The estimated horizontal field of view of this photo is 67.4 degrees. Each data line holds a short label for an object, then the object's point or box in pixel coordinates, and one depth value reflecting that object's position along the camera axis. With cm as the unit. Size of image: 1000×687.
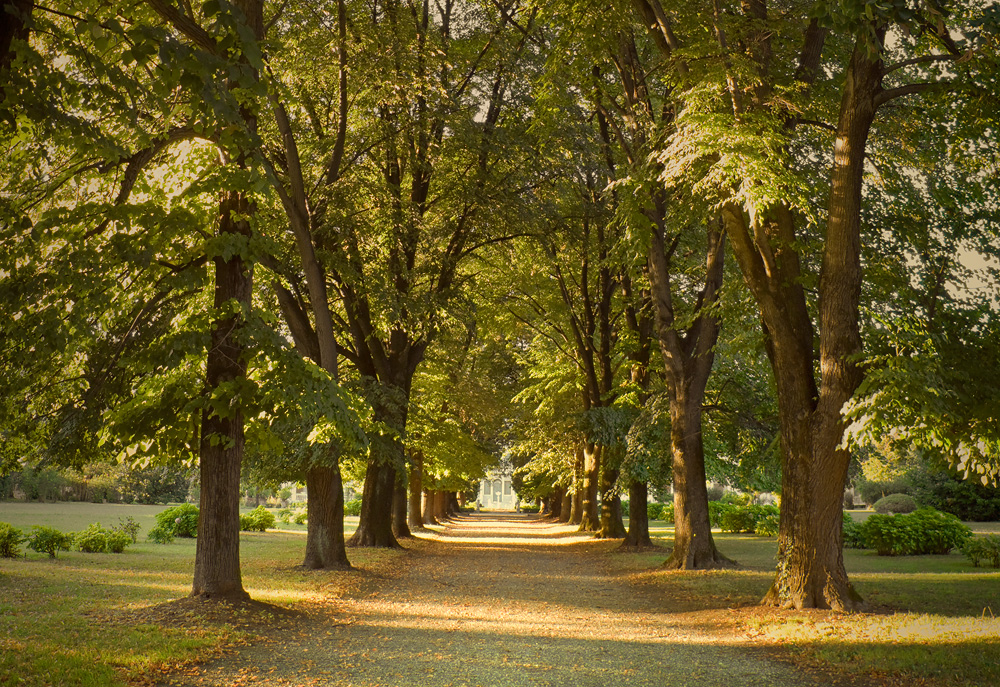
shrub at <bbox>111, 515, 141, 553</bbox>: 1964
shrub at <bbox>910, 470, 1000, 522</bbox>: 2805
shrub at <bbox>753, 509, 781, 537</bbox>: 2900
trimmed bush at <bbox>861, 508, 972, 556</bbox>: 1866
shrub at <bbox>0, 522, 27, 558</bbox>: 1573
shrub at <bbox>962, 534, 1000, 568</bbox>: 1534
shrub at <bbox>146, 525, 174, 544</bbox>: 2395
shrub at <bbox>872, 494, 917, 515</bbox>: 3534
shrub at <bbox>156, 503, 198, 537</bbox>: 2478
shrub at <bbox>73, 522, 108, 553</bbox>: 1870
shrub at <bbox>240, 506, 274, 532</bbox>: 3091
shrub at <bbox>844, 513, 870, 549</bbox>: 2150
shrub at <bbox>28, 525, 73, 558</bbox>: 1638
